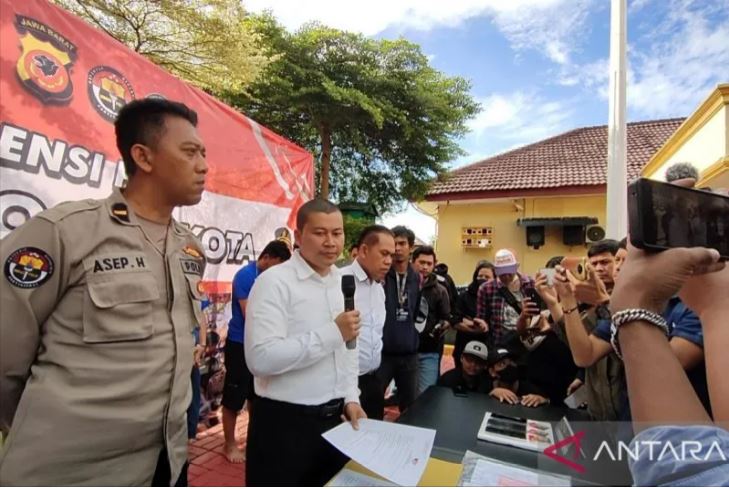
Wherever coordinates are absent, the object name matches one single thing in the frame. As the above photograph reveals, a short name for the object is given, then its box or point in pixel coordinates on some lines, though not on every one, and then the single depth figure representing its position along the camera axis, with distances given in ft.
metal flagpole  16.87
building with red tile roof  30.58
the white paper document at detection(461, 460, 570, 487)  3.89
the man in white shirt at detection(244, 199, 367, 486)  4.92
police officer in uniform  3.10
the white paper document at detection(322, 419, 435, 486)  3.69
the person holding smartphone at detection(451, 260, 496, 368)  12.13
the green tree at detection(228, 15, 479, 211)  28.43
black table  4.82
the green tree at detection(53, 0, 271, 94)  16.39
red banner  6.29
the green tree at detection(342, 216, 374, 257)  29.12
